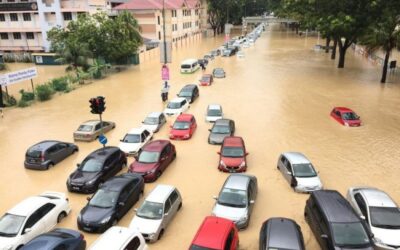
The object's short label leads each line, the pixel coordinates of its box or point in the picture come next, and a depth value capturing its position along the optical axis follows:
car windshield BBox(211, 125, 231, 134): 23.75
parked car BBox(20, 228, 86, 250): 11.36
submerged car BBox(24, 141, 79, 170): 19.88
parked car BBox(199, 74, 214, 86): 40.47
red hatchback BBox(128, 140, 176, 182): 18.34
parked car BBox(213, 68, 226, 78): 44.59
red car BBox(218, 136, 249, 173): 19.16
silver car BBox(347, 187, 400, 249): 12.76
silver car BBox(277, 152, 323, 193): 16.95
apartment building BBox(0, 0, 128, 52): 62.28
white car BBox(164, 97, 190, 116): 29.45
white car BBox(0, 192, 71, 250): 13.01
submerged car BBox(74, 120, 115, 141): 24.11
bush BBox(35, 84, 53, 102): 34.84
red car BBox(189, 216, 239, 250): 11.38
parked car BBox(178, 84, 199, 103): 33.38
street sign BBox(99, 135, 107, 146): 19.03
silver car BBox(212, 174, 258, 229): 14.17
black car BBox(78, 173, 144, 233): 14.08
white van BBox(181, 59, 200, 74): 47.72
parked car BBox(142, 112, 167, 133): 25.80
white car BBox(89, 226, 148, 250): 11.32
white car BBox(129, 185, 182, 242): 13.48
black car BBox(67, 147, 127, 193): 17.25
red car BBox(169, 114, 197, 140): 24.39
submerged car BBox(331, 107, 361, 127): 26.16
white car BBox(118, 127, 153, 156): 21.95
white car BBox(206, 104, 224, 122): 27.50
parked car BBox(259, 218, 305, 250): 11.34
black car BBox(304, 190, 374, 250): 11.86
